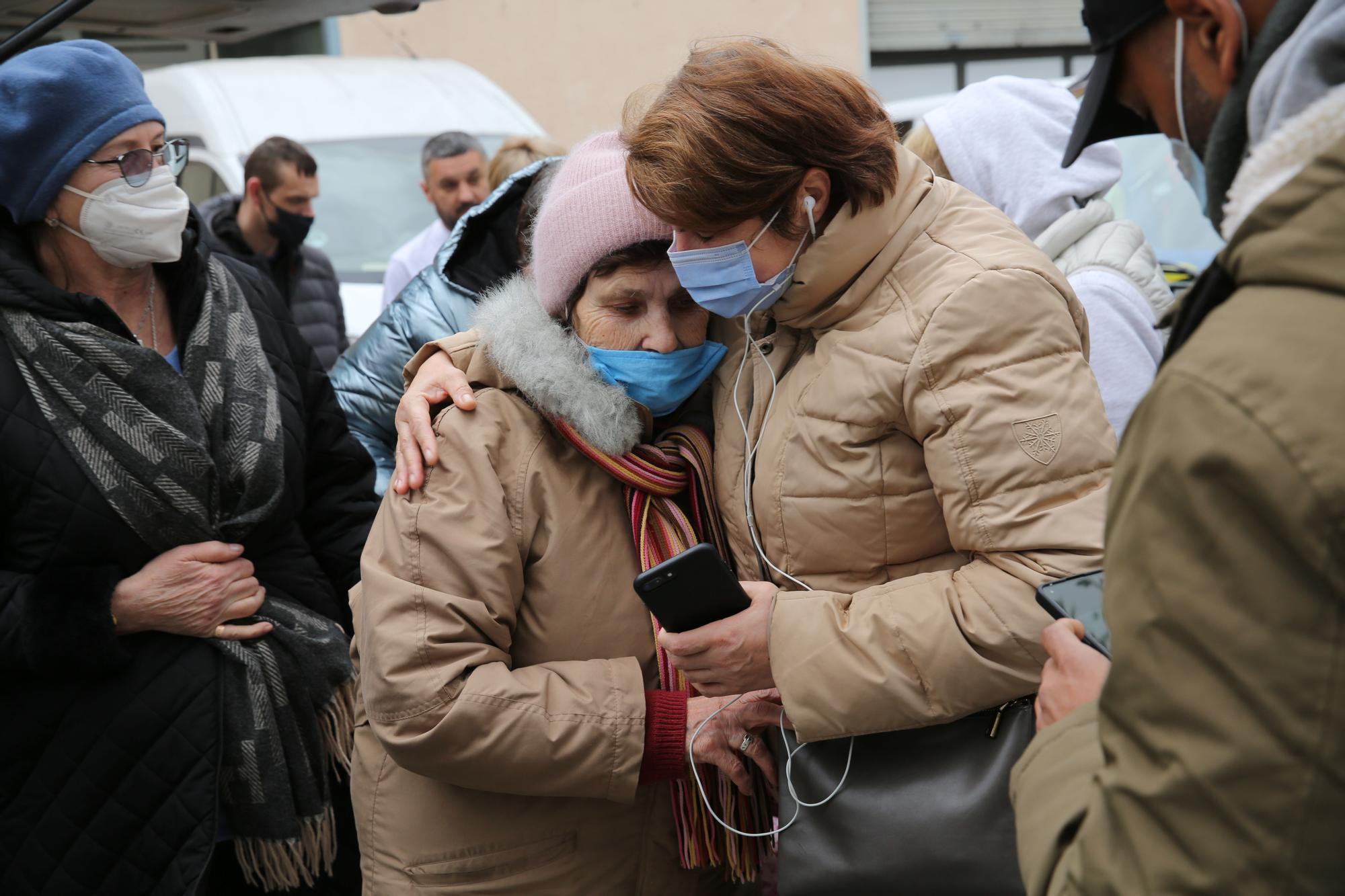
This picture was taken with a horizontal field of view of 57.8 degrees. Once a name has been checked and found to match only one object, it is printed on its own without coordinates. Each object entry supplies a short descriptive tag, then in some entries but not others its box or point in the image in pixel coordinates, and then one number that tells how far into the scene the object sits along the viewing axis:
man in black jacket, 5.55
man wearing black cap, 0.86
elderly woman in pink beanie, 1.85
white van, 6.74
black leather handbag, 1.71
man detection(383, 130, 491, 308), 5.66
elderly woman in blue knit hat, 2.30
